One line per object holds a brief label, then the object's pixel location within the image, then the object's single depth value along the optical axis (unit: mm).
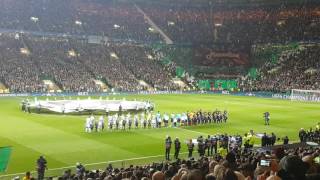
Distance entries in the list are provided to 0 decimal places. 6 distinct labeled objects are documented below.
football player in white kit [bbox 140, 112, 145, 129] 37747
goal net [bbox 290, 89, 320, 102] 68500
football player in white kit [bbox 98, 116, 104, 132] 35531
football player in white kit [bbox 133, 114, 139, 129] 37562
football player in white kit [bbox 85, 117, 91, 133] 34438
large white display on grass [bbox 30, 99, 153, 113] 45719
